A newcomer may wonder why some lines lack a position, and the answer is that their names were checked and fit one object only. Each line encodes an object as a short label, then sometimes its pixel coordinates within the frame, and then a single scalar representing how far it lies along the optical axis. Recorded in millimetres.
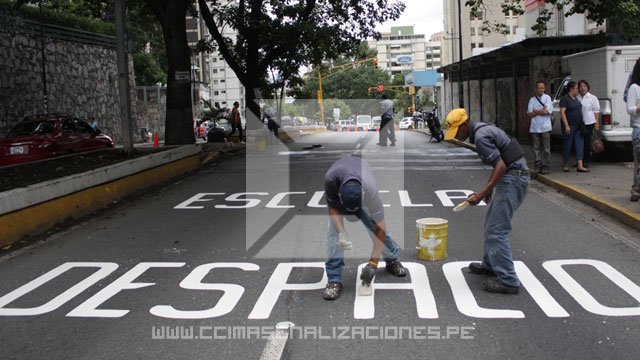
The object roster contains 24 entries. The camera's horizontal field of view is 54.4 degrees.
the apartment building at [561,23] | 27234
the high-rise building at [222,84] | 115938
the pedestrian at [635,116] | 8333
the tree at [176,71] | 17406
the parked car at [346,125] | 52750
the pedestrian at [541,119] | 11688
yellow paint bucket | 6199
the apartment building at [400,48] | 184625
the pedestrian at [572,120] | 11805
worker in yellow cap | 5281
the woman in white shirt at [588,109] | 11898
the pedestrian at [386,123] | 18759
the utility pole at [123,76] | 13766
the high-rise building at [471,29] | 82562
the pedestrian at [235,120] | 26438
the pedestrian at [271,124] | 26823
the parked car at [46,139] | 14625
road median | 7945
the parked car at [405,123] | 58012
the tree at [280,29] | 23031
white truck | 12922
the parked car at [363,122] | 47744
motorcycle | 24922
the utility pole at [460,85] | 28975
